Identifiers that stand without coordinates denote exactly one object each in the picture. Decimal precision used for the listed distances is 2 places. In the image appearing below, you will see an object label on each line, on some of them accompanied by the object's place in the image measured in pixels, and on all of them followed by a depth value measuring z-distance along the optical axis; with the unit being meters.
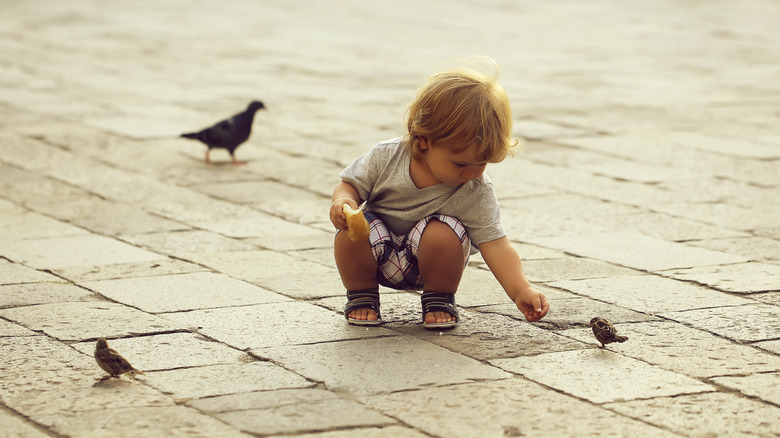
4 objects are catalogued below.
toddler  7.01
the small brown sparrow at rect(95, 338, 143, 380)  6.12
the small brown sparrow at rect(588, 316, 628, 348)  6.73
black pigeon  13.81
